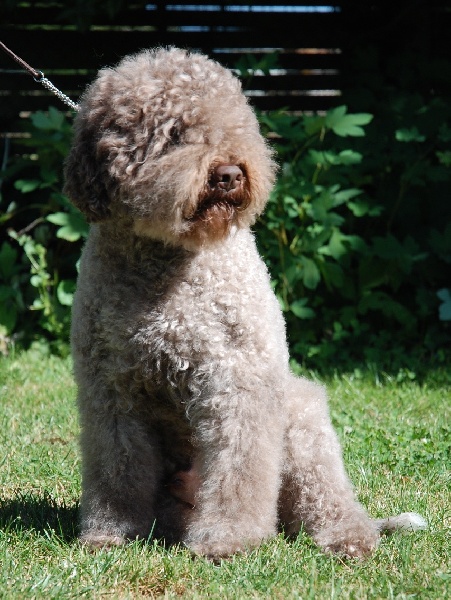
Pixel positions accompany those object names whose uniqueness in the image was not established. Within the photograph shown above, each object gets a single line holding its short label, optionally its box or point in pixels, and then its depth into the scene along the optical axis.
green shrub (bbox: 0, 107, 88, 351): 5.45
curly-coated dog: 2.57
